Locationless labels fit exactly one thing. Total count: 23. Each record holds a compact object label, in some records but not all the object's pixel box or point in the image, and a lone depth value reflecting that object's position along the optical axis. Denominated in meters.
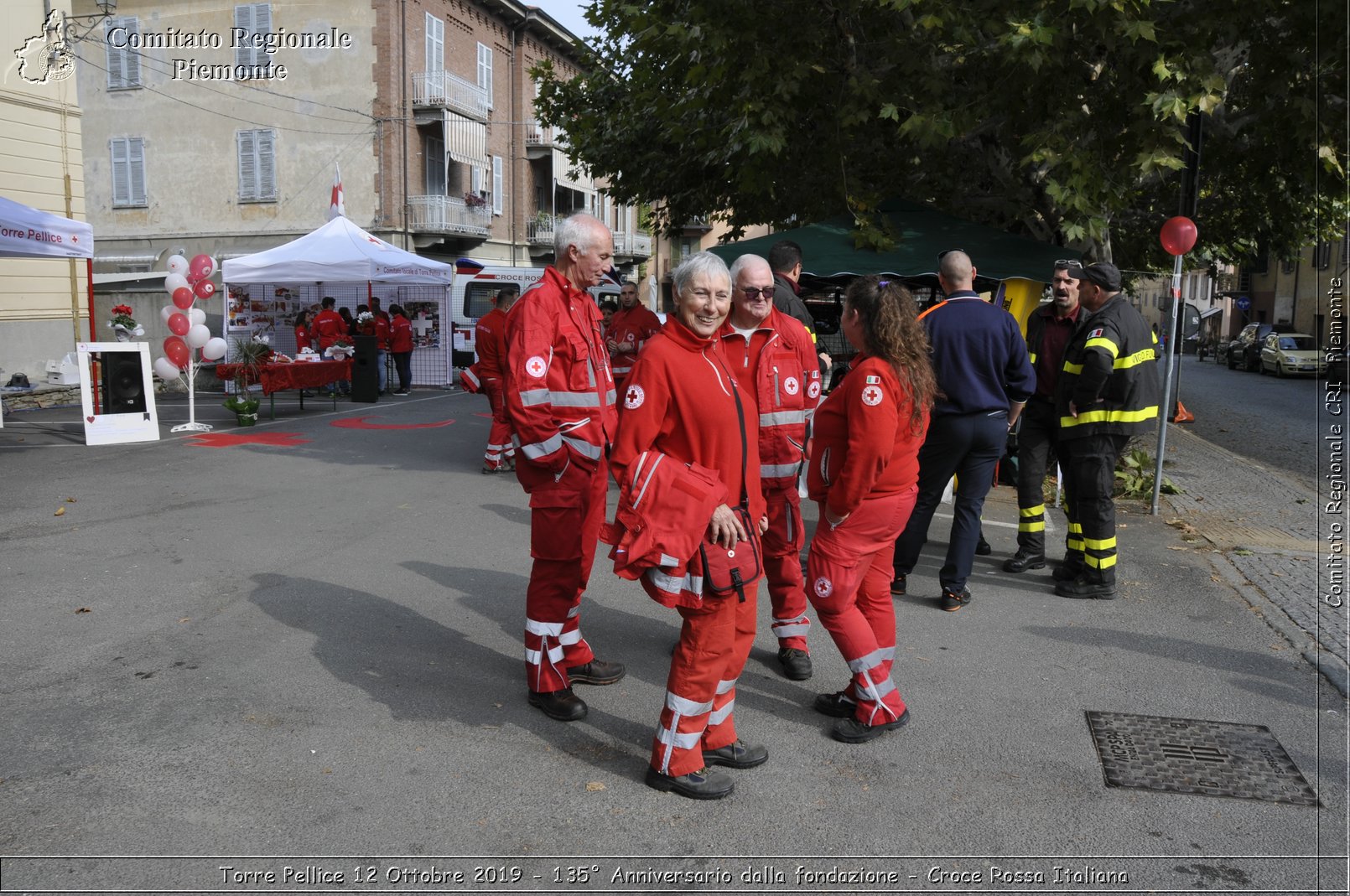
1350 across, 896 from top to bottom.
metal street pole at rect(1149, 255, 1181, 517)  8.40
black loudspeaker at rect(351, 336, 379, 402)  17.40
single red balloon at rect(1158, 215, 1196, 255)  8.19
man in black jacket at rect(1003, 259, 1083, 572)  6.73
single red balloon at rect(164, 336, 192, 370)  13.64
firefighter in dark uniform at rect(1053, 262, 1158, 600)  6.04
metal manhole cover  3.78
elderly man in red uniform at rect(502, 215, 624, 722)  4.17
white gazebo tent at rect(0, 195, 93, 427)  11.59
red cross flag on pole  19.14
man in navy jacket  5.78
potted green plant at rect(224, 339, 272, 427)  13.88
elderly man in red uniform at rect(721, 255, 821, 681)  4.52
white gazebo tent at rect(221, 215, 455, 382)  16.20
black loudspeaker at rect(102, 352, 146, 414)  12.26
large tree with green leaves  8.41
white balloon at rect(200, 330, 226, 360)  13.72
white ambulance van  23.77
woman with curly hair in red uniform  4.05
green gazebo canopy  9.62
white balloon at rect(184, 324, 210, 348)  13.52
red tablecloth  14.27
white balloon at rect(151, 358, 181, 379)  13.47
